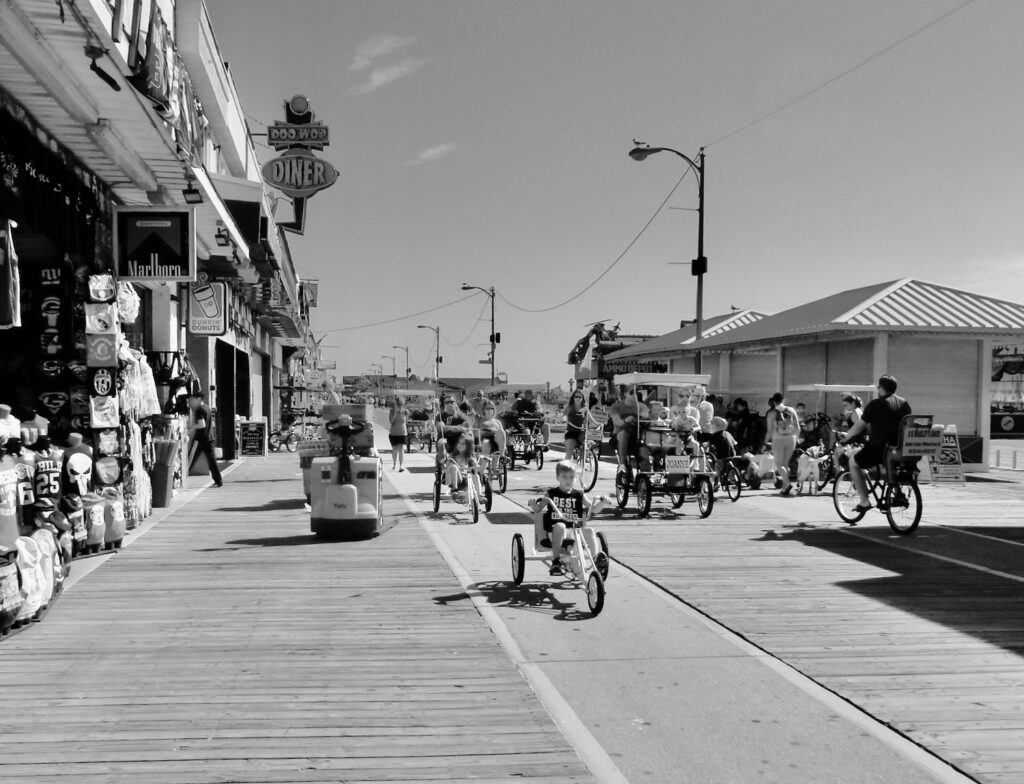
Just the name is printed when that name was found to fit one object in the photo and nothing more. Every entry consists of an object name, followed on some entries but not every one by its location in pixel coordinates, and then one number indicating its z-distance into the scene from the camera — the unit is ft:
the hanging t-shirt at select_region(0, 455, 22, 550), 21.90
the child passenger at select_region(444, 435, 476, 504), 42.75
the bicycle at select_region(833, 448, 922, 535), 37.81
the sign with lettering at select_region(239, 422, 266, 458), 90.74
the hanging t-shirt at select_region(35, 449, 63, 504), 26.37
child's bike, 23.52
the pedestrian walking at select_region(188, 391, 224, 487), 53.64
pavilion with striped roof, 72.74
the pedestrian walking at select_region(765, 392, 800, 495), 56.95
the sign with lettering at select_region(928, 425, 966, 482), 40.52
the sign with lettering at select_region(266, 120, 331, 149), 100.22
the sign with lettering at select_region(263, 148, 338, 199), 88.12
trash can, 44.37
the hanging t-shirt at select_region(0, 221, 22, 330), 26.11
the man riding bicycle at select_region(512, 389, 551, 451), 76.48
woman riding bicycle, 61.41
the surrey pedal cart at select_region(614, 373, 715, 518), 43.57
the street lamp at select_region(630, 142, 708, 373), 76.43
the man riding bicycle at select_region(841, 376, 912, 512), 38.63
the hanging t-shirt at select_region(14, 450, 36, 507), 24.89
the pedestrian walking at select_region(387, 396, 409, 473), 76.48
